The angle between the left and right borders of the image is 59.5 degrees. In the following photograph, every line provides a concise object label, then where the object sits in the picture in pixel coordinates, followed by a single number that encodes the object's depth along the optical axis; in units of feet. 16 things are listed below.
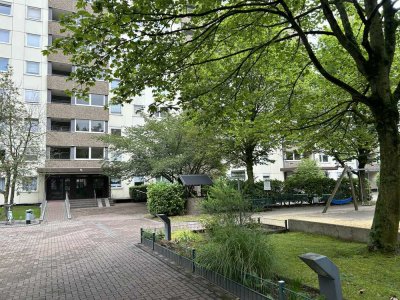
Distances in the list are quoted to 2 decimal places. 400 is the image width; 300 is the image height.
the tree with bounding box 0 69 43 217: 74.74
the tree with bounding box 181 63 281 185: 31.71
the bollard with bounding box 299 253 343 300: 13.26
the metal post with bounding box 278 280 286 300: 15.24
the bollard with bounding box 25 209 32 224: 67.05
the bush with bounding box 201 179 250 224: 24.09
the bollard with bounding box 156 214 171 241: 35.04
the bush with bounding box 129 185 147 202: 115.75
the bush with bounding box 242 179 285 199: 80.07
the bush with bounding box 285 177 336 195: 86.38
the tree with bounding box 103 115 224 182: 76.54
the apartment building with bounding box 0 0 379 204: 108.58
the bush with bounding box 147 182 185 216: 69.00
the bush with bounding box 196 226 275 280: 19.31
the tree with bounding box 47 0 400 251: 22.17
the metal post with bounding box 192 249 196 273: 24.10
